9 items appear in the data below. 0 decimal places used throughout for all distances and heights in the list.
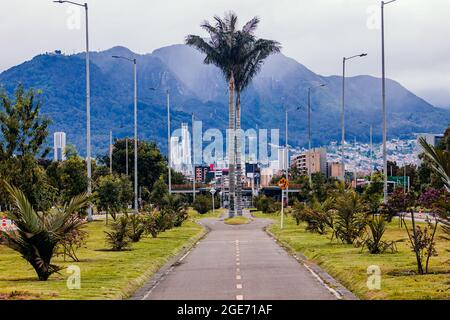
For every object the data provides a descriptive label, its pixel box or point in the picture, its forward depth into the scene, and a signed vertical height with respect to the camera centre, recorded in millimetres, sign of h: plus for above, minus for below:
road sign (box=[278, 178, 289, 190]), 59878 -220
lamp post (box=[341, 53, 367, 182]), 71225 +9353
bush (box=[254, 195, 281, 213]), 93000 -2716
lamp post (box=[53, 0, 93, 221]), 60791 +4417
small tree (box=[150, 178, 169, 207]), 81650 -951
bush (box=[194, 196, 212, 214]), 96688 -2648
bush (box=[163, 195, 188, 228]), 60188 -1923
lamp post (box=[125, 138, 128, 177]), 119794 +3308
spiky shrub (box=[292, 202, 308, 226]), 56753 -2204
